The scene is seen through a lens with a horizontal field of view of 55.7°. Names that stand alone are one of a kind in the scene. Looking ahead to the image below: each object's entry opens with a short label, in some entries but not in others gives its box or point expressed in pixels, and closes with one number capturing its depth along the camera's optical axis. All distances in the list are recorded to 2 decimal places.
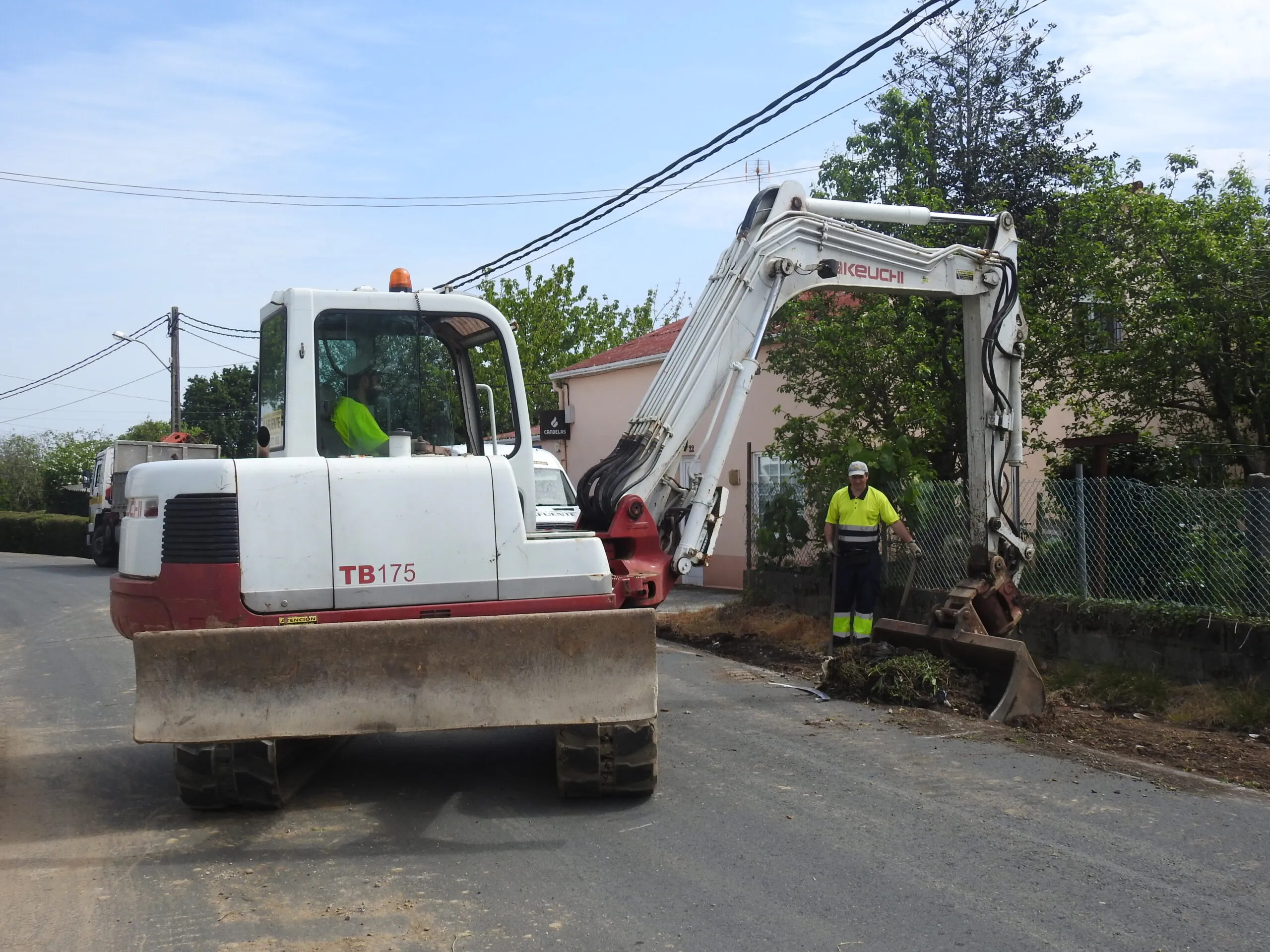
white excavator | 6.02
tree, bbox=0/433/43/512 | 58.22
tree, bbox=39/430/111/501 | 51.09
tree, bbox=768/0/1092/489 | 13.10
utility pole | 36.81
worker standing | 10.98
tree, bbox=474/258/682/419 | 31.08
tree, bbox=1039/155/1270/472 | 12.38
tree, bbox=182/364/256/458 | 55.50
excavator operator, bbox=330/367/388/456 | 6.69
